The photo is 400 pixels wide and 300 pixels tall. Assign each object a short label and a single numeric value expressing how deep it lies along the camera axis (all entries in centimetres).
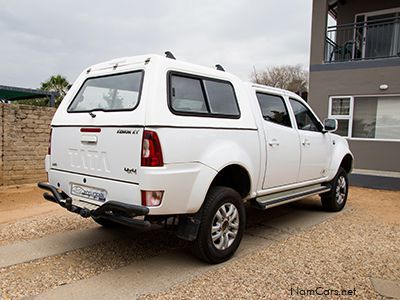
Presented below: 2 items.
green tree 2153
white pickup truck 315
